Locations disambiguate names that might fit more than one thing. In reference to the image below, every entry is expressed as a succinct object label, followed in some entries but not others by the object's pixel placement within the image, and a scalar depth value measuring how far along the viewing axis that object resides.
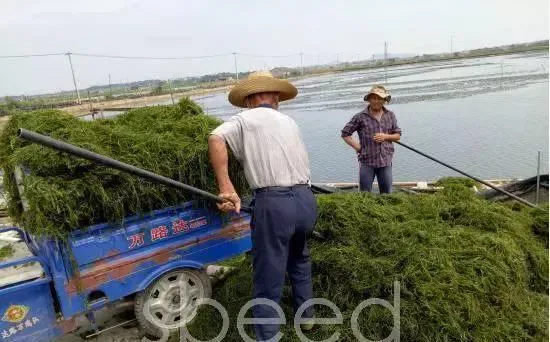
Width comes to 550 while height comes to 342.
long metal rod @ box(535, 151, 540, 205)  6.12
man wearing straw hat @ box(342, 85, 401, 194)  5.07
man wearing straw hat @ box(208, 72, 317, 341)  2.76
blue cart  2.89
